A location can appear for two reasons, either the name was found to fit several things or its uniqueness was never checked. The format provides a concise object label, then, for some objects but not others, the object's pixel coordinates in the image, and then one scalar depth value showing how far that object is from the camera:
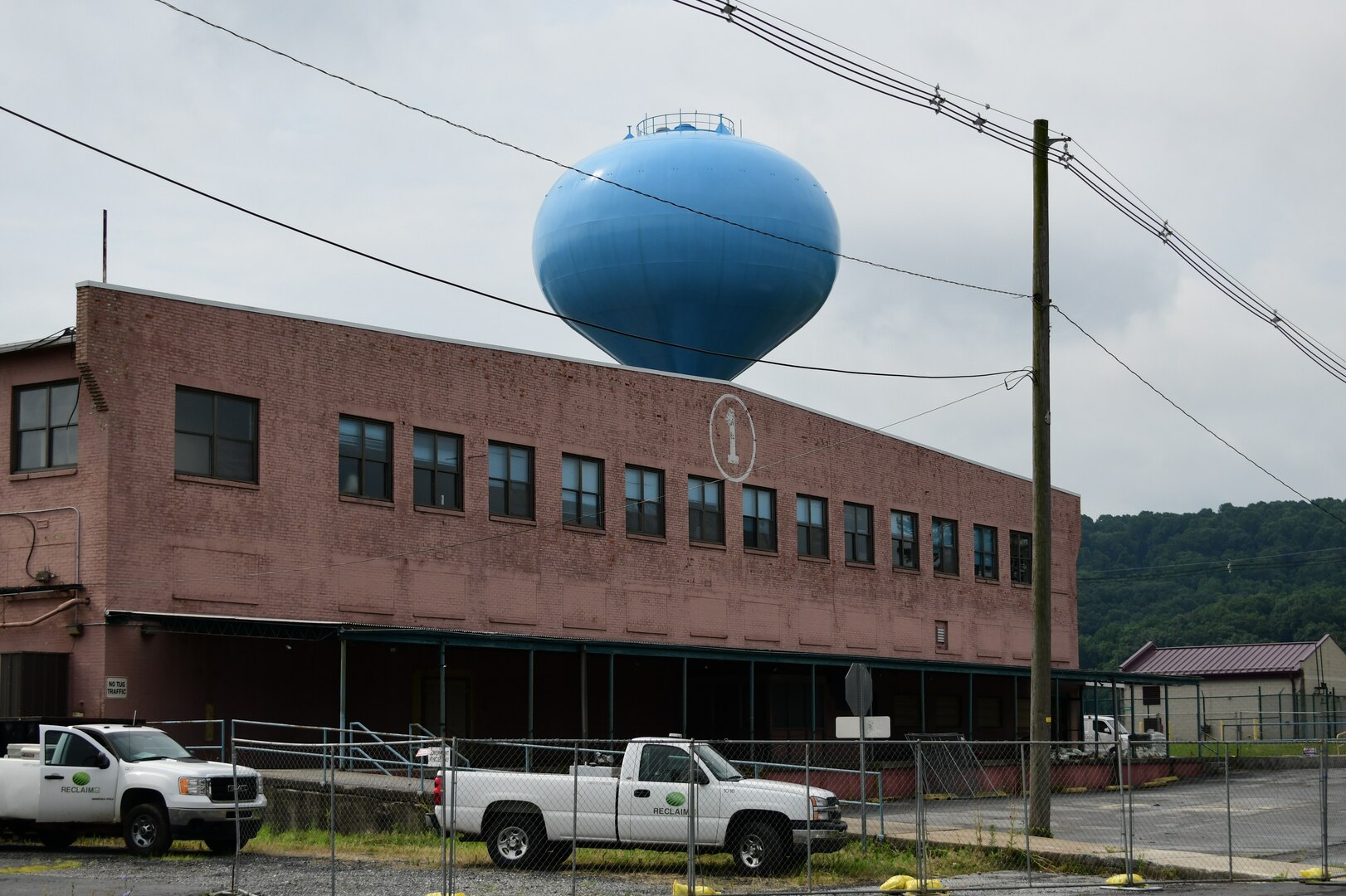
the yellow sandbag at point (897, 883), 18.94
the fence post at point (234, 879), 18.14
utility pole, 23.89
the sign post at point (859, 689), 24.64
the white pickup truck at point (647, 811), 20.33
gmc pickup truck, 22.39
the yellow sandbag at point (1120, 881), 20.00
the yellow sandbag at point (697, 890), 17.89
